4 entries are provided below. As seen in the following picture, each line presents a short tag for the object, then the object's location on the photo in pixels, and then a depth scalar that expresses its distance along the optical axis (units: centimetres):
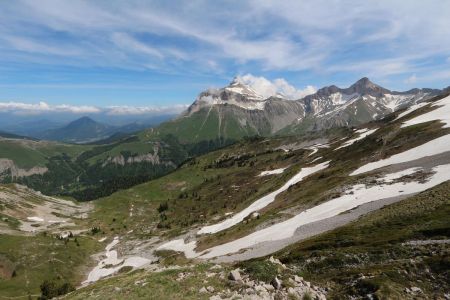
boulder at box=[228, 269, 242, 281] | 3129
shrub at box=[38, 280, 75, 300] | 6265
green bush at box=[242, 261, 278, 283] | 3031
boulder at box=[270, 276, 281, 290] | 2877
